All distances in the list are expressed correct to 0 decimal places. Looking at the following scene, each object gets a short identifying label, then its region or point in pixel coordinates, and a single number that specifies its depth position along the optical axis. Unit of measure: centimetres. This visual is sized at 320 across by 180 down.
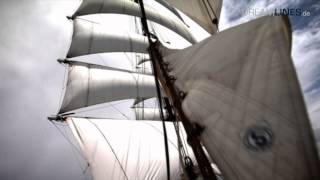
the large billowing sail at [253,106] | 211
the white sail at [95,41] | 1257
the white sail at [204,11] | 510
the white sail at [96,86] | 1170
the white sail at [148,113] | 1952
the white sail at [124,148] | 910
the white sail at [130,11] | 1158
